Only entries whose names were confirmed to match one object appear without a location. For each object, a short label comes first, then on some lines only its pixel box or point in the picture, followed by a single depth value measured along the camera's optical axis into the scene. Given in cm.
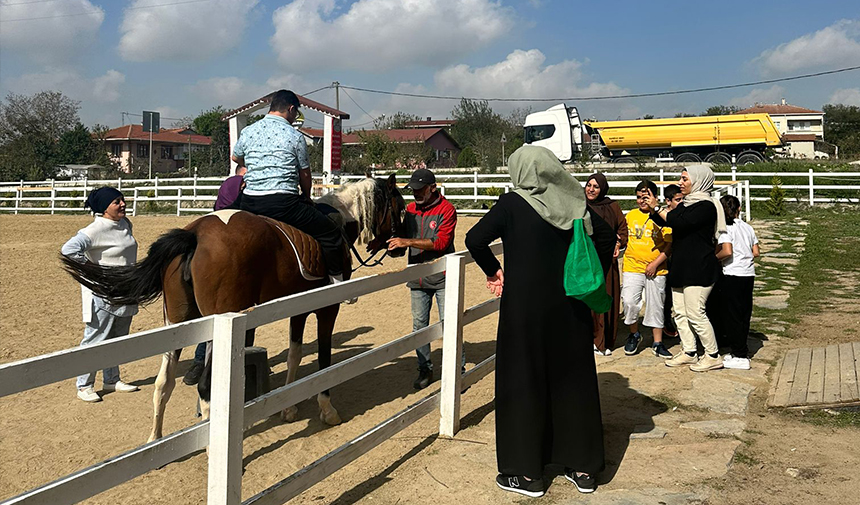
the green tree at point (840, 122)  6944
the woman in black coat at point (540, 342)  371
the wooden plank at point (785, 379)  518
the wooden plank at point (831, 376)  505
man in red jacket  588
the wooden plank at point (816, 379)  509
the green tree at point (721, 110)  6406
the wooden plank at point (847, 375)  503
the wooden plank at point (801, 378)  513
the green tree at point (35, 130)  5472
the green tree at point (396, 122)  7225
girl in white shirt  632
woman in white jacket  575
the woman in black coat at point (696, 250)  576
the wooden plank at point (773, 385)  518
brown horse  446
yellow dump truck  3153
